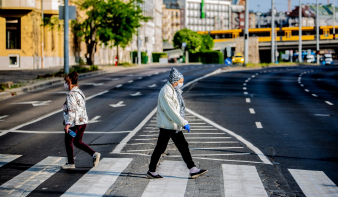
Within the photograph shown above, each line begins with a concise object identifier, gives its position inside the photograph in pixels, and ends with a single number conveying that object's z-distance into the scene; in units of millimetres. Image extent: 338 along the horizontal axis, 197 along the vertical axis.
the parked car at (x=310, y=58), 136375
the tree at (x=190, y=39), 123375
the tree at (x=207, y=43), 125988
